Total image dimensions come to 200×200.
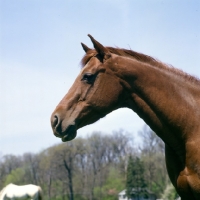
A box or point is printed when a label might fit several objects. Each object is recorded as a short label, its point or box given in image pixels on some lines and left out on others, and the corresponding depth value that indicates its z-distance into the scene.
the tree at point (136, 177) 55.34
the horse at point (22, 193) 16.53
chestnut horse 4.49
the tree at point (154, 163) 59.84
